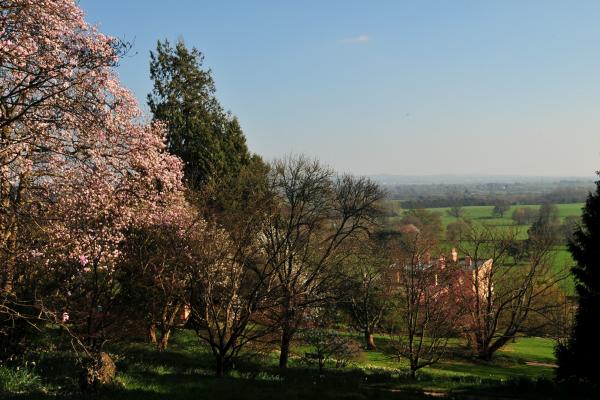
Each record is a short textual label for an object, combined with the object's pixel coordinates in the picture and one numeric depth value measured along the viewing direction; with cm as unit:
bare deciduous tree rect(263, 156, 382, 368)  2414
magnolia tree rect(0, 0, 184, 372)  989
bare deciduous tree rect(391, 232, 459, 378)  2469
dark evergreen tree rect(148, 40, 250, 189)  3544
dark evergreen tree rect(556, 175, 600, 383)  1906
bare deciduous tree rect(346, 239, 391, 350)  3741
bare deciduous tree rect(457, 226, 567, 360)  3916
